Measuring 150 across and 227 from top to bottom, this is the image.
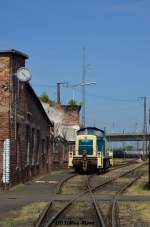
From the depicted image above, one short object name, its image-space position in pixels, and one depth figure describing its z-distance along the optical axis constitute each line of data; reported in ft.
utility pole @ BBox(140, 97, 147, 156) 360.93
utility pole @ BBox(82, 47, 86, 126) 204.85
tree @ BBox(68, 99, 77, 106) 230.81
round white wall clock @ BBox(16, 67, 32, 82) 88.07
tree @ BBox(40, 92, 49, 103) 231.09
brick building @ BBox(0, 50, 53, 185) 85.87
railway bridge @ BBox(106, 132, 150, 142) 486.79
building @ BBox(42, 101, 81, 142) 214.28
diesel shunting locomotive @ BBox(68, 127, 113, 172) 133.18
